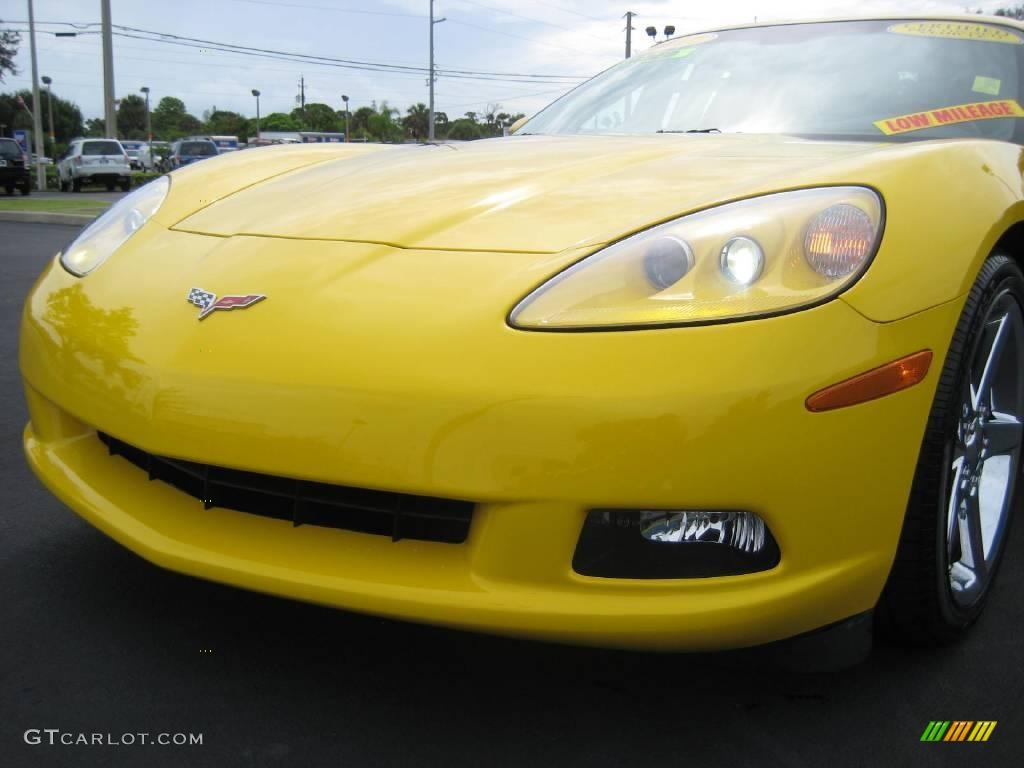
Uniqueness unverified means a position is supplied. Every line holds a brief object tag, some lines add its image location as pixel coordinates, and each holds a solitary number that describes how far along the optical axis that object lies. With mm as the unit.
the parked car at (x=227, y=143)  43562
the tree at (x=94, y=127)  96044
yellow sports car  1433
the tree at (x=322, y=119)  93206
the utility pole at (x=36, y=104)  30906
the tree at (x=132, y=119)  97188
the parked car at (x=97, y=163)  27516
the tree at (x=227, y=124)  91688
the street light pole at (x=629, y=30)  47906
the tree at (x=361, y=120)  90938
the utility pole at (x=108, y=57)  24484
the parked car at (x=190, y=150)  34344
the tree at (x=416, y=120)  85094
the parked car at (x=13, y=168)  23500
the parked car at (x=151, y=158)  46997
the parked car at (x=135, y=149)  46556
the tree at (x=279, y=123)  93312
